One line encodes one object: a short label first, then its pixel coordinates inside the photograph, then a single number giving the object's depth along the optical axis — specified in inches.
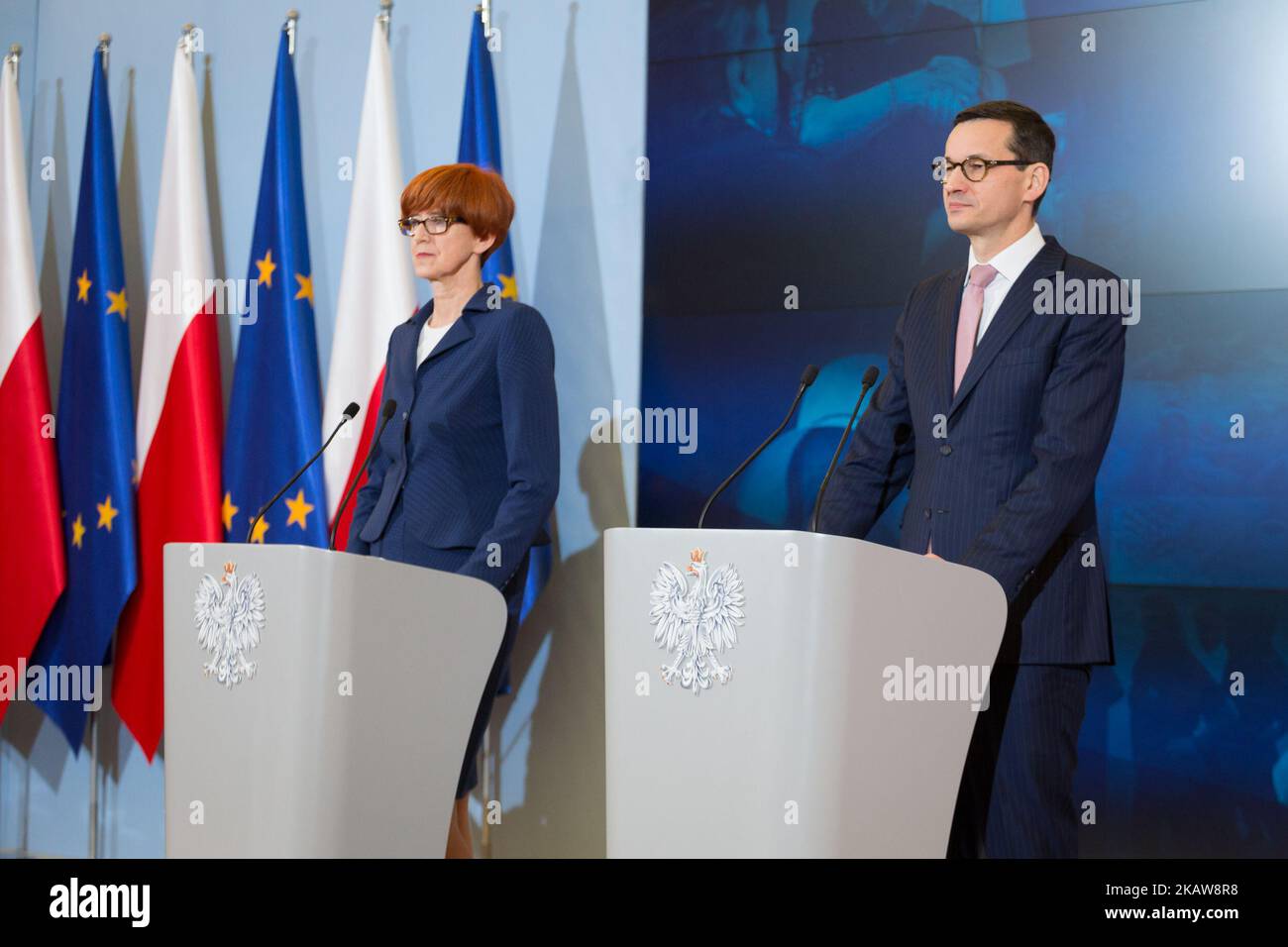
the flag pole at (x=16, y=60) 178.1
